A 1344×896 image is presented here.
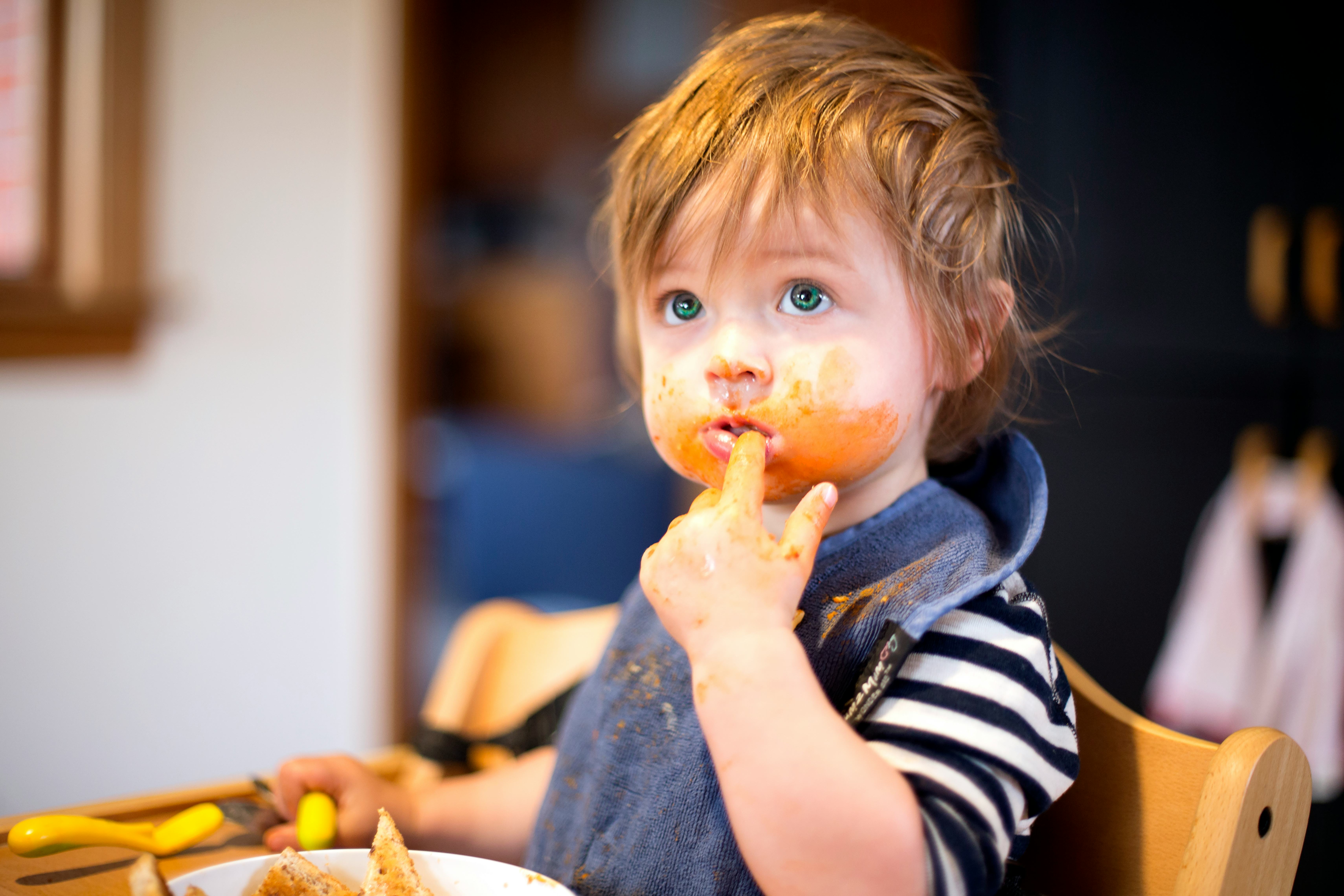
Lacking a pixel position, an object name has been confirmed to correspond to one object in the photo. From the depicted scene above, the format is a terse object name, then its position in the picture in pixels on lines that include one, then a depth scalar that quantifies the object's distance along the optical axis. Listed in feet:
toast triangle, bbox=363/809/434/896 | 1.33
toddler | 1.27
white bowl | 1.38
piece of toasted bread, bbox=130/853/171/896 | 1.20
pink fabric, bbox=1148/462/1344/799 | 4.12
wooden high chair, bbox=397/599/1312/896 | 1.43
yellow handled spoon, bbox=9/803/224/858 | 1.56
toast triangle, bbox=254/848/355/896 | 1.35
